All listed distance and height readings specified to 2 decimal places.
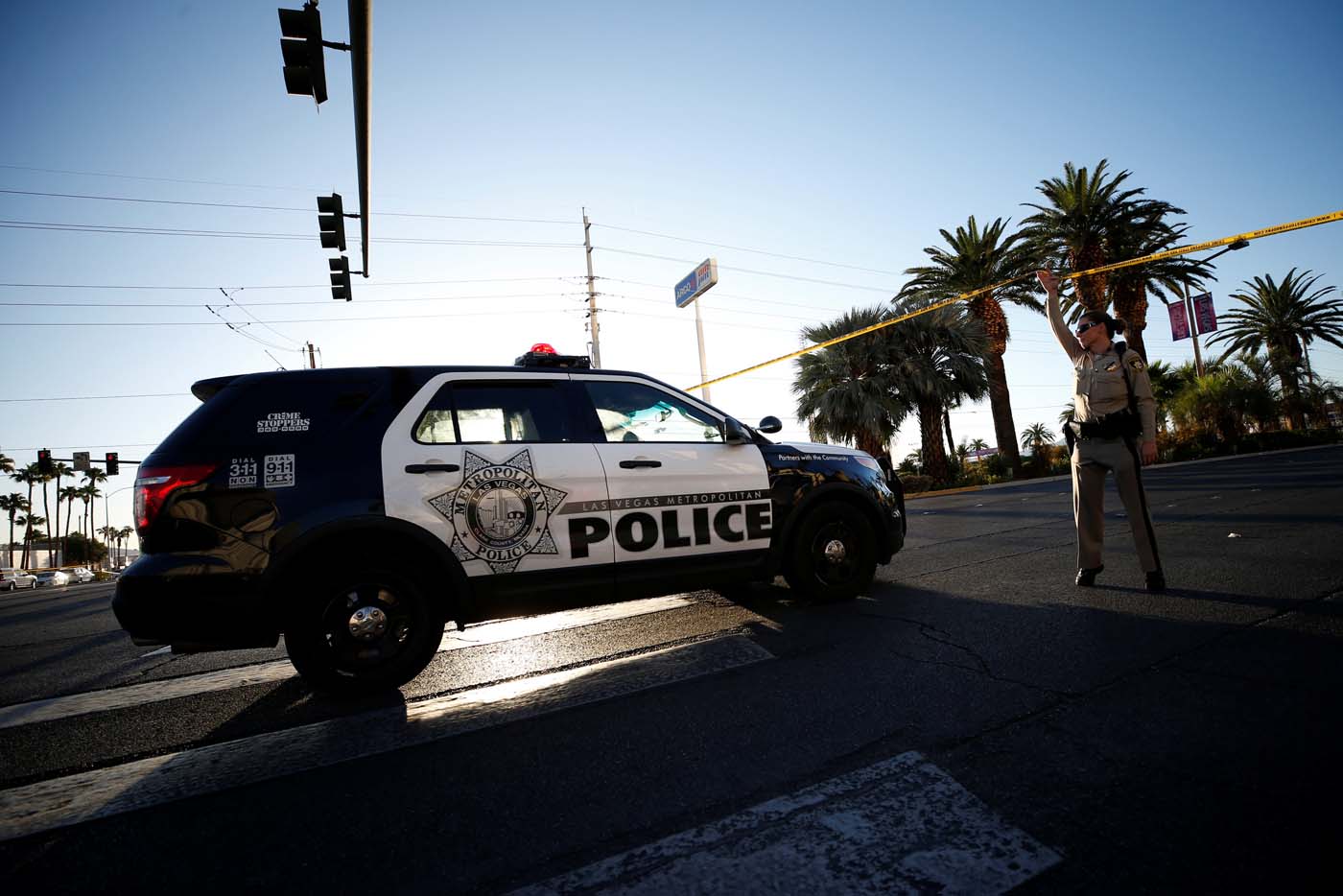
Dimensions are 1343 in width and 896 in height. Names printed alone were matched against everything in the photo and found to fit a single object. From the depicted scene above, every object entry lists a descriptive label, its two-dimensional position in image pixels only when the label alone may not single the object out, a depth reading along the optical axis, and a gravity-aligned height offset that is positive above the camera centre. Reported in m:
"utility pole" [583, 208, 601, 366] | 38.78 +11.14
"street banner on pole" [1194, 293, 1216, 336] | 45.34 +9.76
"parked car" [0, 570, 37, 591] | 35.81 -0.79
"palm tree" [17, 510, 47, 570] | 81.81 +5.14
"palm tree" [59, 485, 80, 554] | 87.44 +9.18
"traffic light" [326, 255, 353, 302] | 11.22 +4.46
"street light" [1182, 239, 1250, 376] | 45.47 +8.84
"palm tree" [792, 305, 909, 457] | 24.20 +3.71
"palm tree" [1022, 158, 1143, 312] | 28.06 +10.64
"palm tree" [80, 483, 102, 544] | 87.12 +8.94
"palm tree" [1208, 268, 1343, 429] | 44.34 +8.68
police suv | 3.28 +0.09
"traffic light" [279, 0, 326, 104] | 6.04 +4.58
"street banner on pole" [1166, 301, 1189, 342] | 45.78 +9.43
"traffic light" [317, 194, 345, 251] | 9.52 +4.62
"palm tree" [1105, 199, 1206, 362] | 28.14 +8.76
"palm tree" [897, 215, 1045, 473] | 28.12 +8.68
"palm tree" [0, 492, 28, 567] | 80.96 +7.81
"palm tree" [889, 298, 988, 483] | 24.66 +4.49
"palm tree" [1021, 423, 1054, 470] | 30.09 +2.72
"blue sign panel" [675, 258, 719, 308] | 40.34 +13.99
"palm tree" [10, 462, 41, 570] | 78.34 +10.86
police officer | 4.67 +0.24
